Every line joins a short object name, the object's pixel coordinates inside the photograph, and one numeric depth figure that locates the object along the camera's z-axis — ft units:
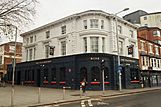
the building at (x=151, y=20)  119.93
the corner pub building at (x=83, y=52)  58.02
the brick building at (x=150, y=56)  79.02
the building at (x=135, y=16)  129.42
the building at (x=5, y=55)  108.43
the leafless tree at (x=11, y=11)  29.07
